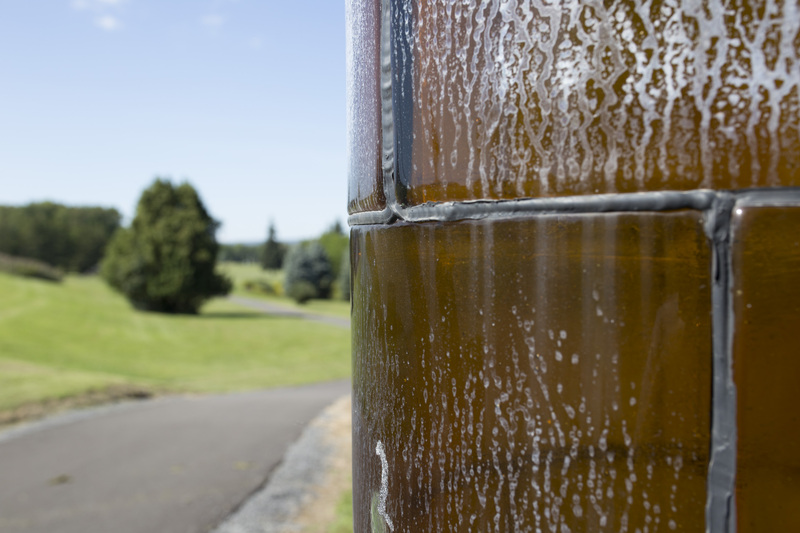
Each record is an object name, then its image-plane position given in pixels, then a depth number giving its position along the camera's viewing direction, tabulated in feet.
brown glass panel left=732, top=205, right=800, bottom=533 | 1.62
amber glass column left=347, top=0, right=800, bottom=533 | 1.67
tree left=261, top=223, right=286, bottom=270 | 280.92
